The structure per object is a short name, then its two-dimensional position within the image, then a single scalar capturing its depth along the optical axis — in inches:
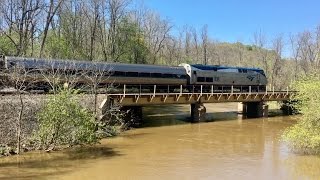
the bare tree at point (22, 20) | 1195.2
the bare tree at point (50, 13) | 1205.7
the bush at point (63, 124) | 583.1
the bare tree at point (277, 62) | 2009.2
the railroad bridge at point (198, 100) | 849.6
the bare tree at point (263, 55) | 2090.0
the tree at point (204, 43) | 2156.0
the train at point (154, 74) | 808.0
